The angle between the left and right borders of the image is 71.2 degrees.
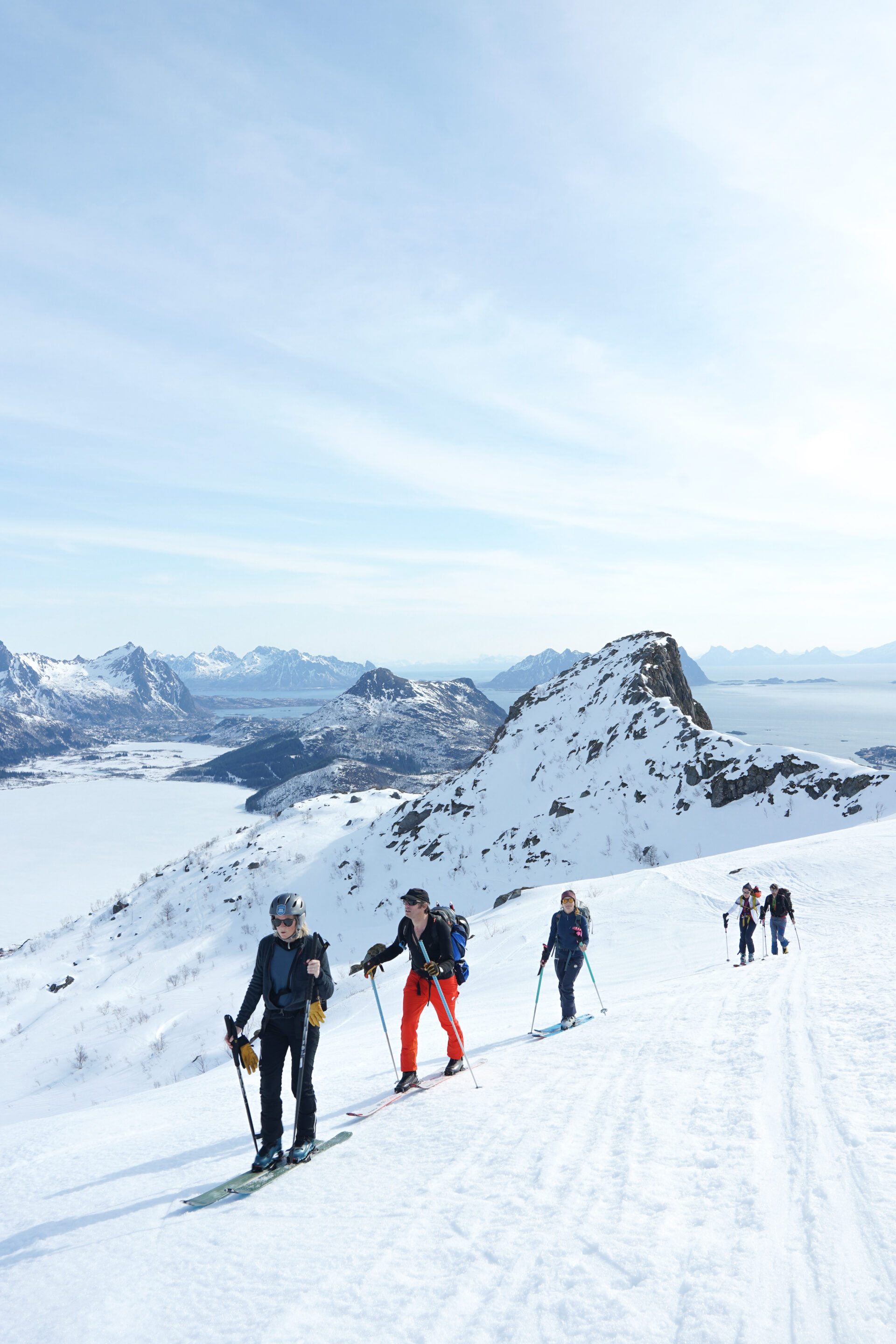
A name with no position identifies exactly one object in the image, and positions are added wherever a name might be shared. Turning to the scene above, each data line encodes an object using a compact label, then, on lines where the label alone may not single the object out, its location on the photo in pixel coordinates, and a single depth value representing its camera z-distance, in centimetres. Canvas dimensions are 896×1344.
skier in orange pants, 640
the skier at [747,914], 1259
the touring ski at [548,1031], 830
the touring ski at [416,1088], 593
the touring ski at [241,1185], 455
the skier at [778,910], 1291
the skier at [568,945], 866
